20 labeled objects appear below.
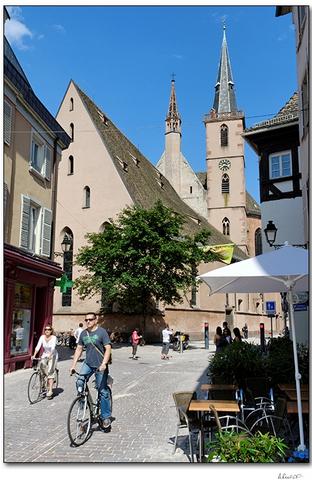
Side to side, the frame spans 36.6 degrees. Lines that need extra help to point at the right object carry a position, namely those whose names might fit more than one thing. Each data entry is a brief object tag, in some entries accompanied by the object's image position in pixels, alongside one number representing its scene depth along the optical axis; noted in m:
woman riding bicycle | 10.09
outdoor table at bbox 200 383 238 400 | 7.01
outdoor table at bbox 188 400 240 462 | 5.73
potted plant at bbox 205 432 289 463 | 4.43
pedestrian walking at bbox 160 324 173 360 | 20.66
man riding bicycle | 7.03
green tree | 24.86
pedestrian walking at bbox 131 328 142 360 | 19.86
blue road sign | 23.41
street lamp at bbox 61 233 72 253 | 32.33
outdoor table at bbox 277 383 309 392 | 6.62
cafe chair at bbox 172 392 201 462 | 5.78
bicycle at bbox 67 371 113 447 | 6.27
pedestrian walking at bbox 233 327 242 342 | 12.30
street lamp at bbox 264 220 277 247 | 12.13
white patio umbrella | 5.59
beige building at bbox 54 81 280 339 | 32.59
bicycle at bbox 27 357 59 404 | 9.71
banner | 27.63
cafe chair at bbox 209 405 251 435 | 5.13
